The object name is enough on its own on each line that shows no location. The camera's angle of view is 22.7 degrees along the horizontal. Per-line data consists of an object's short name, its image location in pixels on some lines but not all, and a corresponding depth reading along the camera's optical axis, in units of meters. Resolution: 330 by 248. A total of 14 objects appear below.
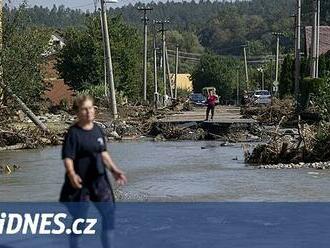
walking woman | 9.23
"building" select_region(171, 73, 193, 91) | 154.38
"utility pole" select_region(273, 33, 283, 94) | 77.67
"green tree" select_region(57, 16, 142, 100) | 69.12
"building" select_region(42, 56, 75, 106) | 83.56
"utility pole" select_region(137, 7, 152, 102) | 68.81
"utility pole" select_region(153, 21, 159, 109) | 66.12
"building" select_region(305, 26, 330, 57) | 76.12
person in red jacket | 40.88
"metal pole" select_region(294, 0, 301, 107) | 47.25
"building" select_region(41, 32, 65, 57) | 70.03
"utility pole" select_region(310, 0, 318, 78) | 45.41
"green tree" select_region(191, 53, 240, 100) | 132.75
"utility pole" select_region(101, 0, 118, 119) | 44.81
